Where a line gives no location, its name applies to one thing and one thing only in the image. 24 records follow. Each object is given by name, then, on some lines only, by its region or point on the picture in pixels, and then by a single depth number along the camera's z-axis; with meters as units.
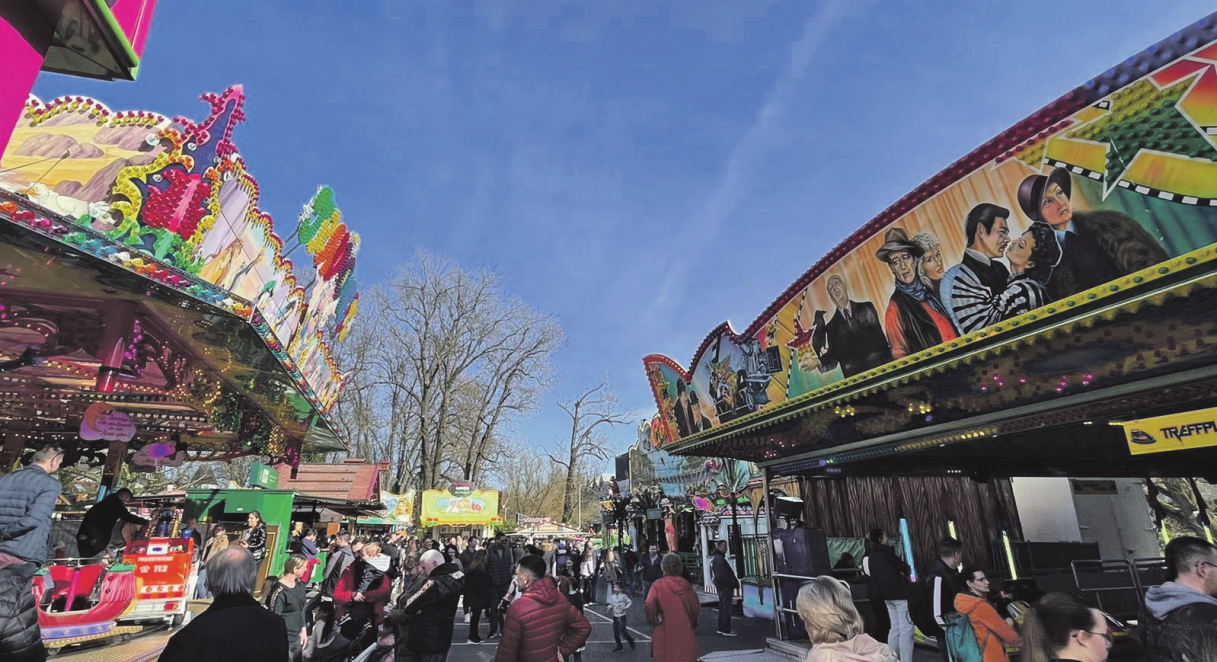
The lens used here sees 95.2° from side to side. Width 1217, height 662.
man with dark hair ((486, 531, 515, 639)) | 10.37
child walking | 9.13
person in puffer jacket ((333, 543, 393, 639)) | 5.83
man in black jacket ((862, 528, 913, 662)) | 6.71
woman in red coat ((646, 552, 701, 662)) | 4.81
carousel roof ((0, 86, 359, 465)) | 4.40
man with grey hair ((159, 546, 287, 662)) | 2.31
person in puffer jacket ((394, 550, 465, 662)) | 4.96
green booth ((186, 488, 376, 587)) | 14.86
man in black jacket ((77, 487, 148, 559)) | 7.26
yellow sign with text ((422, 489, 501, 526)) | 23.56
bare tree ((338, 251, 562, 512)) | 28.69
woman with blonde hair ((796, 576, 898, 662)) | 2.43
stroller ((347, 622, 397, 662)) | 4.97
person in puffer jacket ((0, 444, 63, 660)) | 3.12
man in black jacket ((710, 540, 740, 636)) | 10.22
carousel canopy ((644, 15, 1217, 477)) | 3.34
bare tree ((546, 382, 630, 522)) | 36.47
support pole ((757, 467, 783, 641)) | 8.74
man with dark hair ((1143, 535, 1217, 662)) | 2.71
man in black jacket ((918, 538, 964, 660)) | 5.24
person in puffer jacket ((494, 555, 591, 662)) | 3.68
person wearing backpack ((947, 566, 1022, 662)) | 3.77
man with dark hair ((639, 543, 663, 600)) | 12.81
